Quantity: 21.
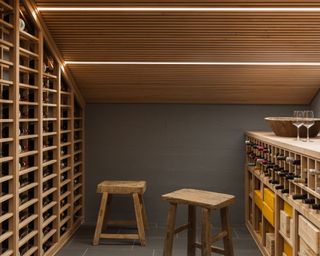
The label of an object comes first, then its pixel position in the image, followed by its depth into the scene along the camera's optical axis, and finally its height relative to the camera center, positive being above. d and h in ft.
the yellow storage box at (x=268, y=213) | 14.02 -3.07
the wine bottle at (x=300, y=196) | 10.42 -1.82
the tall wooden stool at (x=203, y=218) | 12.80 -3.03
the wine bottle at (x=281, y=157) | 12.46 -1.12
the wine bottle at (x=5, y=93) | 12.21 +0.68
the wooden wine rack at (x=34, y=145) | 11.88 -0.85
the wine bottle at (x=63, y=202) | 17.29 -3.27
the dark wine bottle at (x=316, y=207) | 9.43 -1.86
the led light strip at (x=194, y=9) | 12.92 +3.14
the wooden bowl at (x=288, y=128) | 14.47 -0.35
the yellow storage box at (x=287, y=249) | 12.20 -3.65
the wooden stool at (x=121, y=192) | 16.80 -3.24
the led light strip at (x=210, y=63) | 16.44 +1.99
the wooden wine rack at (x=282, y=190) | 10.03 -2.05
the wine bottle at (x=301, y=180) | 10.61 -1.49
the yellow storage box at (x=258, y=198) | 16.26 -2.99
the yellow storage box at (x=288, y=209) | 11.87 -2.47
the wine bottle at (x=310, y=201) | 9.82 -1.81
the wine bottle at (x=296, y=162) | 11.01 -1.08
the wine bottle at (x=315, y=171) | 9.53 -1.15
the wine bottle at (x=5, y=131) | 12.11 -0.35
